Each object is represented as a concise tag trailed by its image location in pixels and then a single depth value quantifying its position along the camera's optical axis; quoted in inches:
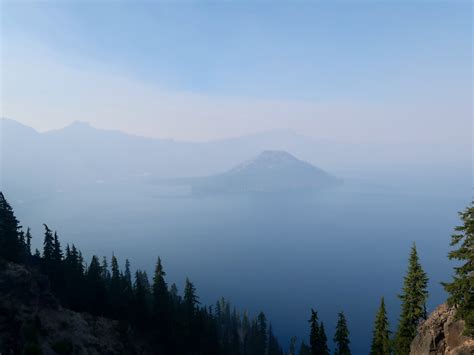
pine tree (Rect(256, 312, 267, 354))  3688.2
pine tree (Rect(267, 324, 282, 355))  3590.1
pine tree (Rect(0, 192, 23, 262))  2083.5
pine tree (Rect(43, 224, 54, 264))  2315.5
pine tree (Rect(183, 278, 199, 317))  2470.7
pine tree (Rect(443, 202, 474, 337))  848.9
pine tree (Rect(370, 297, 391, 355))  1523.1
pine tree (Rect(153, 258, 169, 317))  2260.1
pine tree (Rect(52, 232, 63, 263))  2363.4
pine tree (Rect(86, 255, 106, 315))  2183.8
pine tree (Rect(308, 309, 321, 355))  1834.4
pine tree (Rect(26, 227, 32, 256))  2710.6
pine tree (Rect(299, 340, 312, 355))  3142.2
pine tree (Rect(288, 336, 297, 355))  4360.5
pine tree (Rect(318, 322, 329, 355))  1839.3
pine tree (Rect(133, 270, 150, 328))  2209.6
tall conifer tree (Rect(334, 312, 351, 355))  1839.3
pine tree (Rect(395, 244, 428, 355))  1248.8
